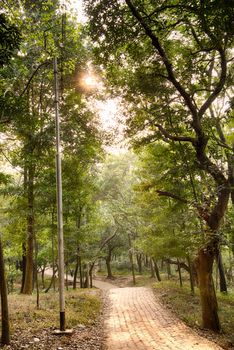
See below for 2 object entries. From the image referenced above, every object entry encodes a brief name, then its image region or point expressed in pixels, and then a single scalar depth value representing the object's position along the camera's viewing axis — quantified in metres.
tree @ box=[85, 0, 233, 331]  7.18
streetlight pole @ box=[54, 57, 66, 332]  7.83
